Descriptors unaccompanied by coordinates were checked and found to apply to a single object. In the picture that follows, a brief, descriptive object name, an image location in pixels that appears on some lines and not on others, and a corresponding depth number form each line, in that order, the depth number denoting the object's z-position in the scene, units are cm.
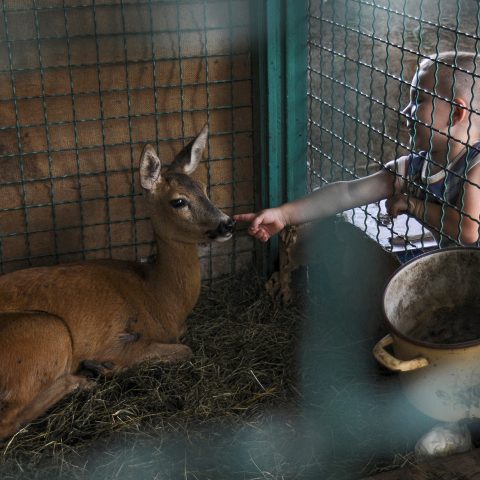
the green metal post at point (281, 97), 451
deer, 376
